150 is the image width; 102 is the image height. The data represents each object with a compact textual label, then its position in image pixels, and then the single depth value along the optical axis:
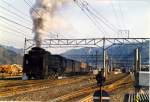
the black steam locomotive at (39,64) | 37.84
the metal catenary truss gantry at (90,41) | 43.00
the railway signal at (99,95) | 9.71
